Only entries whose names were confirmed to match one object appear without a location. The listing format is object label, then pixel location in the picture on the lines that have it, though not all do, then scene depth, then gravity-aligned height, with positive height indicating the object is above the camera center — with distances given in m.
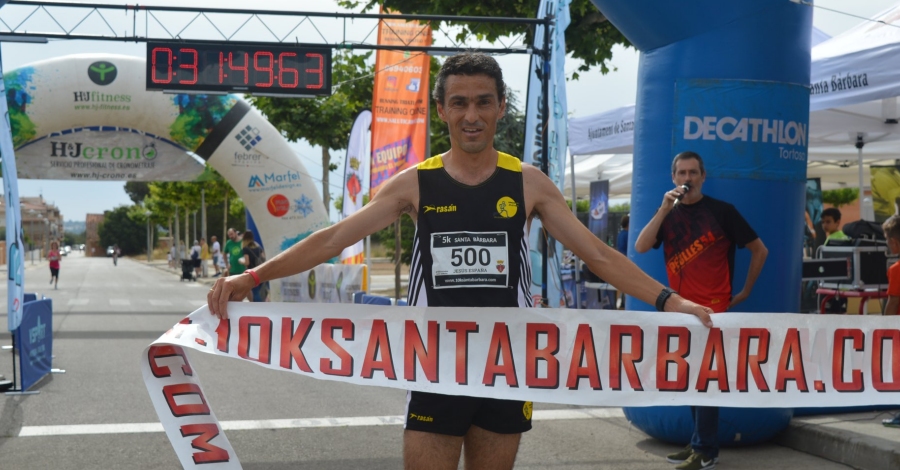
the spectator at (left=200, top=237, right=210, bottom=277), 44.43 -1.26
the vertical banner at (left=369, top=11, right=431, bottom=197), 15.72 +2.06
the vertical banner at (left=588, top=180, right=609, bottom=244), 15.81 +0.42
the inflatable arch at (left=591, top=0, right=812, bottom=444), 6.34 +0.83
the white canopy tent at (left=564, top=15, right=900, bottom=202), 8.05 +1.41
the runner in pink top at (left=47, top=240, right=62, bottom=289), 35.44 -1.14
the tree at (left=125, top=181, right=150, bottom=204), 133.12 +5.56
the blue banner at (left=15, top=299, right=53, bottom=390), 9.23 -1.16
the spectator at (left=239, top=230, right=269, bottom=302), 18.77 -0.43
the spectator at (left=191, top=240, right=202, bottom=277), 42.70 -1.11
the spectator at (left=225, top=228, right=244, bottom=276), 19.31 -0.50
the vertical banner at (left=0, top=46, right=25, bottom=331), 8.61 +0.00
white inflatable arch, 17.86 +1.79
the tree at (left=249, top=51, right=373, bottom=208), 24.19 +3.10
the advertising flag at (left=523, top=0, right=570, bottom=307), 10.26 +1.25
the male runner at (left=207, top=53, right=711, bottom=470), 3.14 -0.01
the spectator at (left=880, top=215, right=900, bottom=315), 6.73 -0.38
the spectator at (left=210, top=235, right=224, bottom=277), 41.47 -1.05
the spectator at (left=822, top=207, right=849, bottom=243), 12.42 +0.19
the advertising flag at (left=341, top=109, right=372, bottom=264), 18.20 +1.44
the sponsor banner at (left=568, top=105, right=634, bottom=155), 13.00 +1.49
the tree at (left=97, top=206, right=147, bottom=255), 152.25 -0.38
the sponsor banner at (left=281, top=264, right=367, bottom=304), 16.84 -1.02
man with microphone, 5.73 -0.04
